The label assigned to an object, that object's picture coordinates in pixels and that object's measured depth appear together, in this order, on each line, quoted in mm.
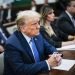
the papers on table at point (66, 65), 2109
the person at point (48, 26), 3261
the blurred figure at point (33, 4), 6266
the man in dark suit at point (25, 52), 2033
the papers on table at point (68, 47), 2918
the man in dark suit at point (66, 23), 4195
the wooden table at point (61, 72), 1994
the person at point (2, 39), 3794
